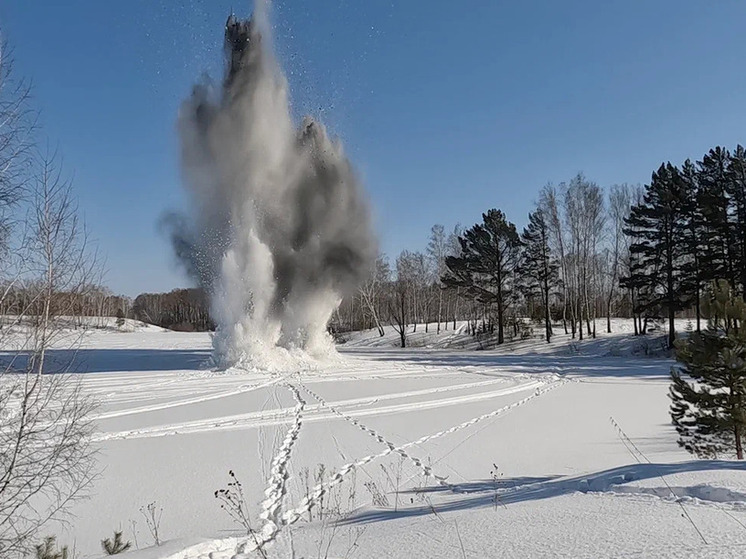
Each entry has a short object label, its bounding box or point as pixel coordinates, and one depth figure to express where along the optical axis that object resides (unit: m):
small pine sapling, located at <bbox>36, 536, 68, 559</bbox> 4.56
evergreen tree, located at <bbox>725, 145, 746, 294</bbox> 30.30
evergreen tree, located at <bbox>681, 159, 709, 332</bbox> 31.75
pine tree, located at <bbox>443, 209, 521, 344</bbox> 41.59
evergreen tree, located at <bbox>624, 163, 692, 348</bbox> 32.81
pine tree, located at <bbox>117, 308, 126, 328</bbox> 63.30
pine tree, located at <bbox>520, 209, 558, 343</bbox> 41.91
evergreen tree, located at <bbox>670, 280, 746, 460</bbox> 8.95
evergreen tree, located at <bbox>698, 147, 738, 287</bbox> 29.95
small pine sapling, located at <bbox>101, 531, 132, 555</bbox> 4.90
